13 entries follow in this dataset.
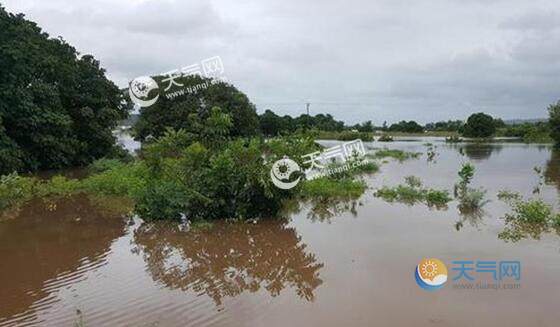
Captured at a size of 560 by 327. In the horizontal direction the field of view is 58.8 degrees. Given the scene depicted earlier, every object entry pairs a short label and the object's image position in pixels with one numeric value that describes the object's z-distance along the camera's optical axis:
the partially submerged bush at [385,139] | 66.88
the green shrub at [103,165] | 24.16
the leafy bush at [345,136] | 66.81
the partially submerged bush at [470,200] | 13.23
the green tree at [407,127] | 95.94
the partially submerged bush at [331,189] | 15.73
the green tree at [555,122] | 39.77
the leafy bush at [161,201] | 11.55
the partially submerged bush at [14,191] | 13.86
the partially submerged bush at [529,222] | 10.27
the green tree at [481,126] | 69.25
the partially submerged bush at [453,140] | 59.10
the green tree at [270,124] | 73.56
